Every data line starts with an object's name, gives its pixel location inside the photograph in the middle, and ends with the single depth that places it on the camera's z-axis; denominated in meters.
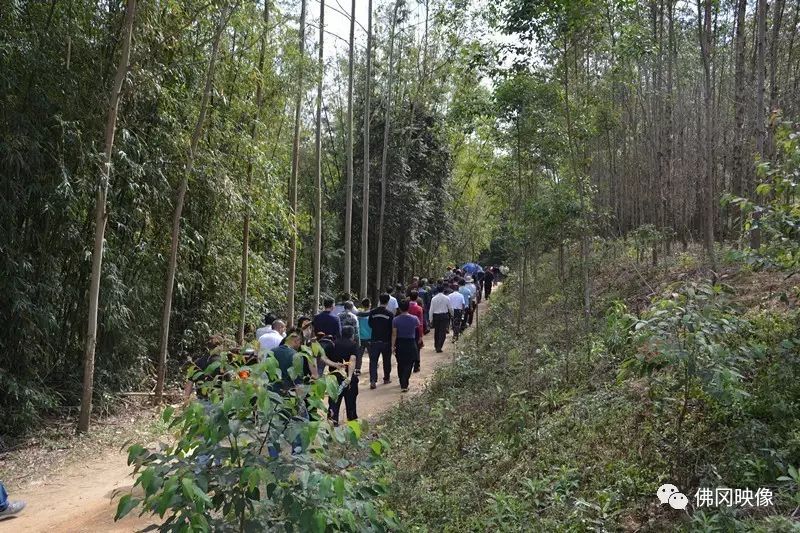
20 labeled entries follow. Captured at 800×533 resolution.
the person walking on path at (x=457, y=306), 13.05
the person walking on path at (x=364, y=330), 10.31
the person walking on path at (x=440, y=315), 12.01
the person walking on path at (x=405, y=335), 9.20
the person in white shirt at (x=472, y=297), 15.57
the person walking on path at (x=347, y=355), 7.47
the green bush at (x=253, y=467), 2.34
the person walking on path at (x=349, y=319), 8.15
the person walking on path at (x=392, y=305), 11.62
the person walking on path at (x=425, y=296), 14.60
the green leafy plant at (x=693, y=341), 3.58
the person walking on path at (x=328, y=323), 7.92
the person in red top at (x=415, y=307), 10.31
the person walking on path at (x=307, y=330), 7.47
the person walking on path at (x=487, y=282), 22.12
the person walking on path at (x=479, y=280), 19.28
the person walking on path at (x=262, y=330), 7.72
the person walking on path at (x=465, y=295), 14.56
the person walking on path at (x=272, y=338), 6.73
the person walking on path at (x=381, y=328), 9.42
